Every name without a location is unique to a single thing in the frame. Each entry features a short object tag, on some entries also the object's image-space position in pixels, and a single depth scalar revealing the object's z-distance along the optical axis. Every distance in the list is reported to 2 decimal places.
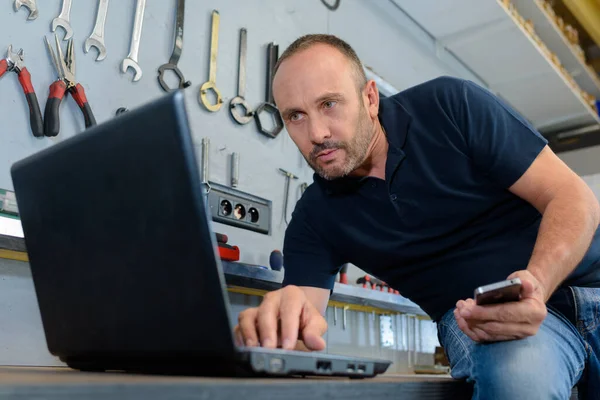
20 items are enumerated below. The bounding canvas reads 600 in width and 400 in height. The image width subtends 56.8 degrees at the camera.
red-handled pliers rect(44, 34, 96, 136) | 1.15
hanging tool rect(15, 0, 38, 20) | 1.17
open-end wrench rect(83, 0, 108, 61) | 1.30
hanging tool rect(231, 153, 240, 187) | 1.55
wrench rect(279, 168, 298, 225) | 1.72
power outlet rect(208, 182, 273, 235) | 1.46
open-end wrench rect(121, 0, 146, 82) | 1.37
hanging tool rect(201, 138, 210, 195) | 1.44
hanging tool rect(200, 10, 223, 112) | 1.54
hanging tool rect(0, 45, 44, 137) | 1.13
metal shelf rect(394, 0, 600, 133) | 2.39
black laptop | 0.40
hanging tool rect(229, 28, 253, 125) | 1.63
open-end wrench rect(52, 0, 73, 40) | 1.24
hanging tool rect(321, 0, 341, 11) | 2.08
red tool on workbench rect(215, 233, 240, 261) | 1.26
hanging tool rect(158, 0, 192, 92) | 1.44
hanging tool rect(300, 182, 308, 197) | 1.81
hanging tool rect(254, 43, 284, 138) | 1.72
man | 0.66
